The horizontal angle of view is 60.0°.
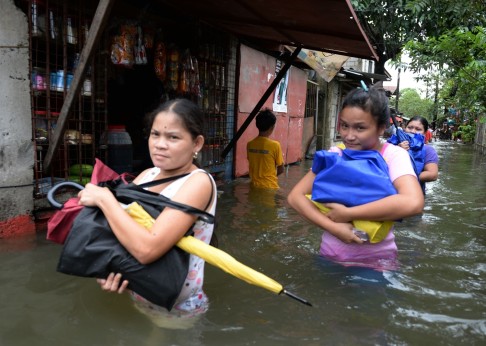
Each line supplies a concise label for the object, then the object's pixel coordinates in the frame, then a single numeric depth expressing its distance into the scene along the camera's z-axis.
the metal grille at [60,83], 3.91
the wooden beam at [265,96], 6.35
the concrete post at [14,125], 3.56
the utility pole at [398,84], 28.99
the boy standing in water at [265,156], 5.55
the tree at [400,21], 9.93
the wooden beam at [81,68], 3.18
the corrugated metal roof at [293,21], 3.88
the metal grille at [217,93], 6.62
